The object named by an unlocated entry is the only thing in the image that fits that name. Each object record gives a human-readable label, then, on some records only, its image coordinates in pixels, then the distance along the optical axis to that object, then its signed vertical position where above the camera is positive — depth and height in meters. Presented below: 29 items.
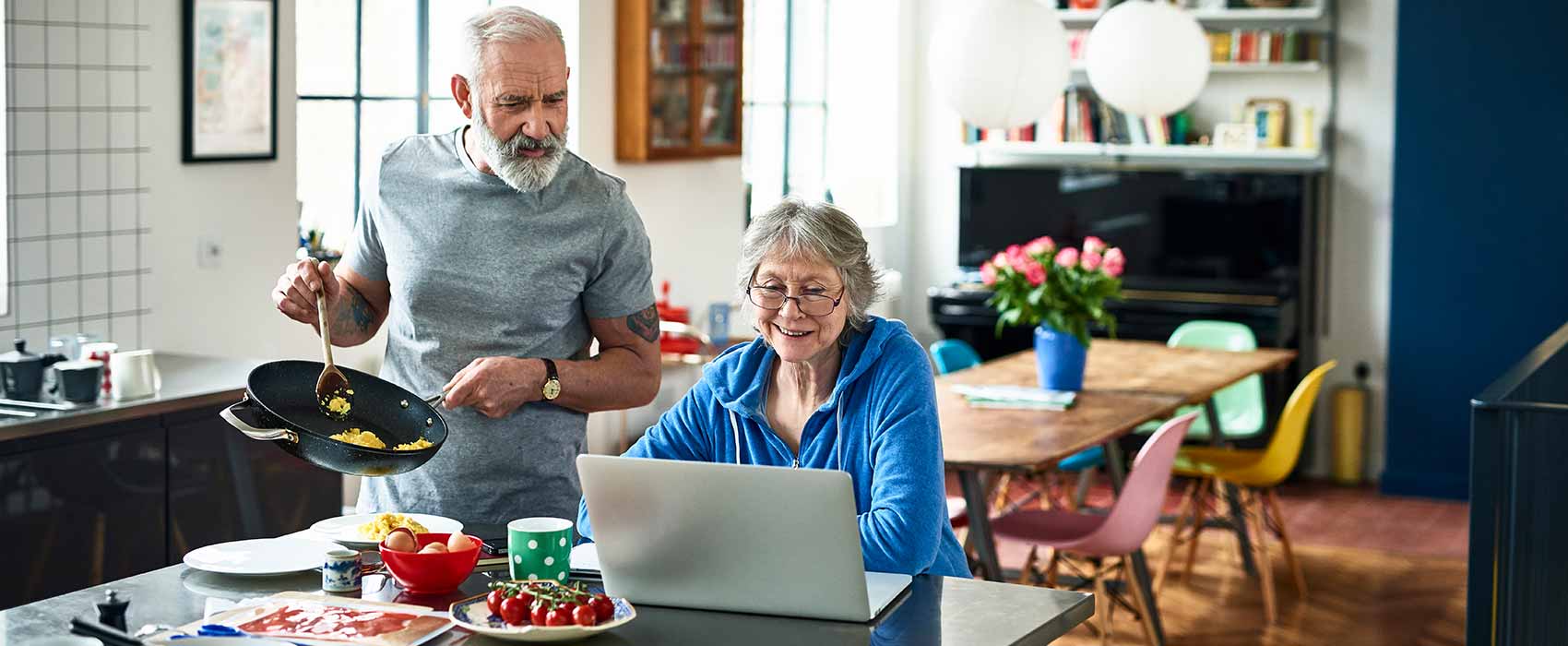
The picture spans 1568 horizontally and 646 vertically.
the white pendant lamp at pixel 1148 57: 5.19 +0.56
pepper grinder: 1.96 -0.43
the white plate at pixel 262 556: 2.30 -0.44
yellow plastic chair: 5.45 -0.70
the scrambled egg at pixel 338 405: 2.55 -0.25
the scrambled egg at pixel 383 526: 2.45 -0.41
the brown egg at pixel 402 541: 2.28 -0.40
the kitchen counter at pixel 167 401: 3.42 -0.37
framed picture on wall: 4.40 +0.39
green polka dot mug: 2.26 -0.41
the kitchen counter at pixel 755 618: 2.06 -0.46
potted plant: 5.26 -0.16
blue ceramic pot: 5.25 -0.34
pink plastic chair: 4.46 -0.74
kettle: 3.63 -0.31
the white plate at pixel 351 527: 2.45 -0.42
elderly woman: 2.42 -0.23
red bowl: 2.22 -0.43
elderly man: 2.68 -0.07
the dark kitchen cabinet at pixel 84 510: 3.44 -0.58
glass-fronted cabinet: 6.29 +0.59
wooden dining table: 4.32 -0.47
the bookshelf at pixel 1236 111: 7.53 +0.61
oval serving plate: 2.00 -0.45
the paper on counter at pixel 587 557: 2.34 -0.44
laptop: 2.06 -0.36
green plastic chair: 6.36 -0.51
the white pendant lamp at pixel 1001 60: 4.68 +0.50
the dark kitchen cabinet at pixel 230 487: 3.79 -0.58
